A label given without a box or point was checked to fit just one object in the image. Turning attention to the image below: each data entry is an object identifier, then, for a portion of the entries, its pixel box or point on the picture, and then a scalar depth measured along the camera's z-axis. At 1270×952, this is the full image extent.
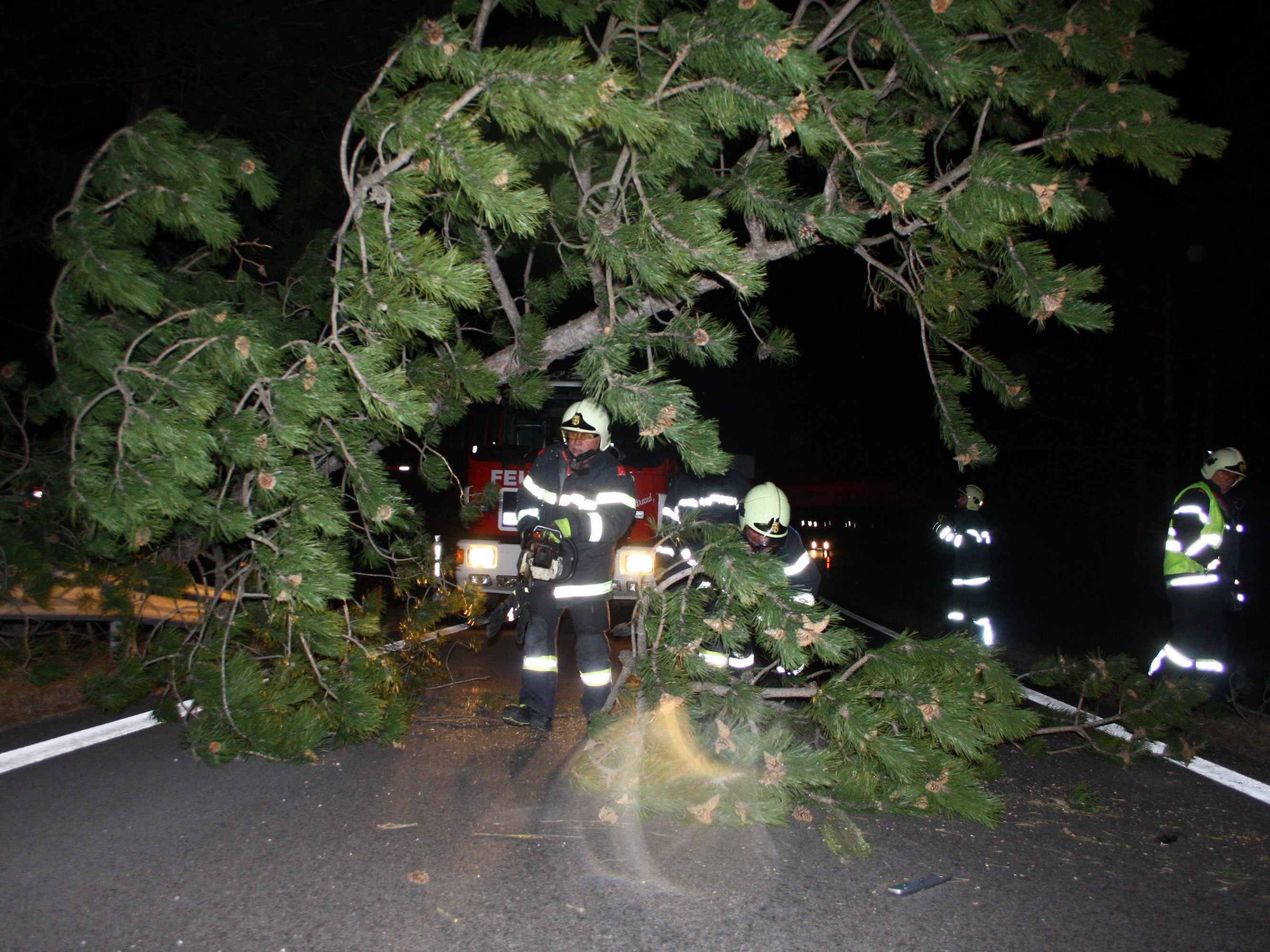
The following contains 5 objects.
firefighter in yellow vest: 5.35
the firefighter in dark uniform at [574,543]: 4.79
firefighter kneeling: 4.71
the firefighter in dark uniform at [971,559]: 7.69
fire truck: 7.05
